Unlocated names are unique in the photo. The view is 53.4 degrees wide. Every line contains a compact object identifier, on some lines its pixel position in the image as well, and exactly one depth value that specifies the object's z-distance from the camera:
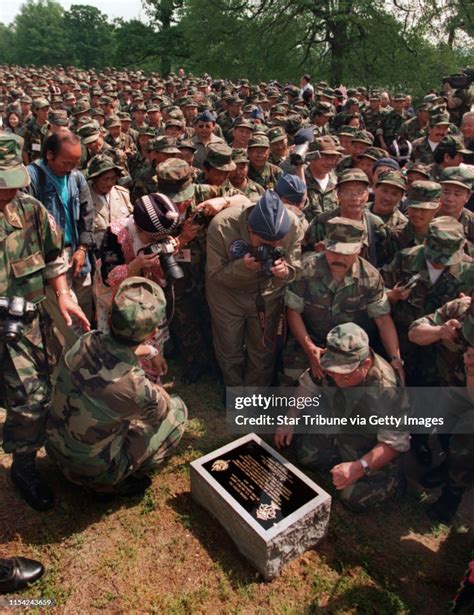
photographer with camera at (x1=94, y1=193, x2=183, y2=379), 3.26
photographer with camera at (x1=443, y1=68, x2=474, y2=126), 10.07
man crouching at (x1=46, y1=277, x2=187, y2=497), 2.83
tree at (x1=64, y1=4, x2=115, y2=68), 50.16
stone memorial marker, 2.91
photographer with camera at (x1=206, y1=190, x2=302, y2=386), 3.61
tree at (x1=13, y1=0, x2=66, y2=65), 51.56
